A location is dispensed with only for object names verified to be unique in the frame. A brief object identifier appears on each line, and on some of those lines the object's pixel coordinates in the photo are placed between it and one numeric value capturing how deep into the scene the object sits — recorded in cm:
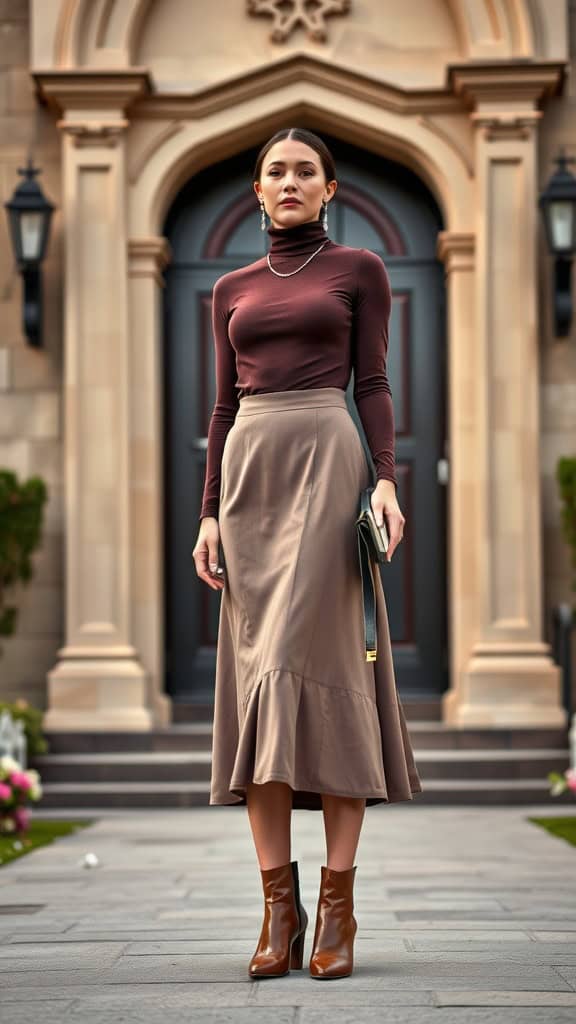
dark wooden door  897
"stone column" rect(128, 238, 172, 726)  862
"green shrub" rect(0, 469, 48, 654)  845
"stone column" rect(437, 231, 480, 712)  862
